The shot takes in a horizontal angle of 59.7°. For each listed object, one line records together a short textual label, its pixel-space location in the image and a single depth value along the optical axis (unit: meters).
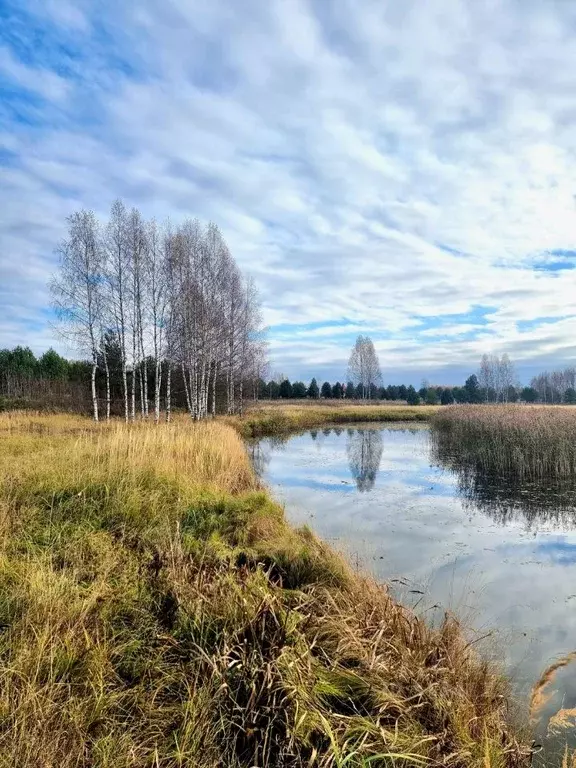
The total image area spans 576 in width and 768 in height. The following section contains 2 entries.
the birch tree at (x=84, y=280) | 18.14
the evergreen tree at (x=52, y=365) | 40.85
